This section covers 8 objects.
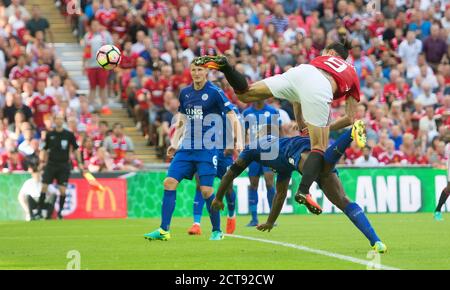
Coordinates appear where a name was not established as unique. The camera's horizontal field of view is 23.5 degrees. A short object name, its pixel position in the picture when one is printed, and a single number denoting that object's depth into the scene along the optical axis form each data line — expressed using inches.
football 676.1
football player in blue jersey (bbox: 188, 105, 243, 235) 668.4
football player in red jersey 494.9
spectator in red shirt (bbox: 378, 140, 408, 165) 1066.7
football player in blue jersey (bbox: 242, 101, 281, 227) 770.8
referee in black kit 949.2
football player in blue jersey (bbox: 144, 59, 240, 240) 603.5
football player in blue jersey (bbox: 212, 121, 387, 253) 487.5
